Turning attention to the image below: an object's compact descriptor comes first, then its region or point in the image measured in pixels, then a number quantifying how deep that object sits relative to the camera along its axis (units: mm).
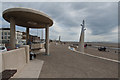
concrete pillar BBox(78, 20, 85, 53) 11734
